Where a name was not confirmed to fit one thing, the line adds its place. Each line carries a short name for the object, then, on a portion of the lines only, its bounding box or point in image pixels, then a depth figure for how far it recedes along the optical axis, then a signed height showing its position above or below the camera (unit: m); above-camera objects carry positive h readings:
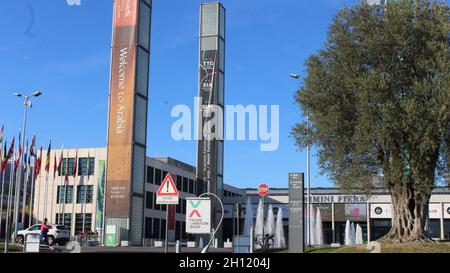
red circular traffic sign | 39.24 +1.99
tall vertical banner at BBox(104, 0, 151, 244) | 52.03 +8.99
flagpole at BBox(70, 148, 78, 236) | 73.88 +2.87
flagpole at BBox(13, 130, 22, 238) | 47.74 +1.92
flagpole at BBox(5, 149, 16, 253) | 29.96 -1.05
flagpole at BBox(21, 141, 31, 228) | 58.50 +5.13
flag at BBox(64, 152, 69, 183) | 73.50 +5.64
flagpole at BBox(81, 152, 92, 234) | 73.97 +1.70
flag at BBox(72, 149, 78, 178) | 73.00 +6.09
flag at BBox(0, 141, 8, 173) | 55.17 +5.15
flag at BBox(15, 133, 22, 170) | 53.89 +5.81
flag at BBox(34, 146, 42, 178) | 63.53 +5.59
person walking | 26.34 -1.05
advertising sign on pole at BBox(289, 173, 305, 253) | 30.77 +0.44
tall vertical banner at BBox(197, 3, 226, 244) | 60.31 +12.48
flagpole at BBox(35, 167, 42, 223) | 78.44 +2.56
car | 39.75 -1.56
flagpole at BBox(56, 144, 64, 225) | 75.98 +2.61
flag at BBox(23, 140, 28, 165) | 58.17 +6.04
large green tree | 25.66 +5.65
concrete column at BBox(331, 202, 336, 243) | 82.79 -0.04
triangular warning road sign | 16.00 +0.79
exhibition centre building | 74.38 +1.60
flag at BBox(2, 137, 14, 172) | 54.31 +5.73
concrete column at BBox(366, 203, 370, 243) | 80.50 +0.34
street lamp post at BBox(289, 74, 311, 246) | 34.39 +3.21
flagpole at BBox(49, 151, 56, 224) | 76.56 +1.75
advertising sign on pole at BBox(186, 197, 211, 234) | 15.45 -0.02
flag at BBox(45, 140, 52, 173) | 64.50 +6.04
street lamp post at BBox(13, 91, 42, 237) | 43.41 +7.51
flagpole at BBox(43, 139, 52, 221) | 73.72 +2.45
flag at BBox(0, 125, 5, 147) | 54.44 +7.86
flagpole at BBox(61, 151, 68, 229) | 74.75 +4.04
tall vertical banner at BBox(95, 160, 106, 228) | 67.25 +2.78
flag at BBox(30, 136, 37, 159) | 59.81 +7.28
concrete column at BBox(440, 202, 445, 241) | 78.62 -0.30
